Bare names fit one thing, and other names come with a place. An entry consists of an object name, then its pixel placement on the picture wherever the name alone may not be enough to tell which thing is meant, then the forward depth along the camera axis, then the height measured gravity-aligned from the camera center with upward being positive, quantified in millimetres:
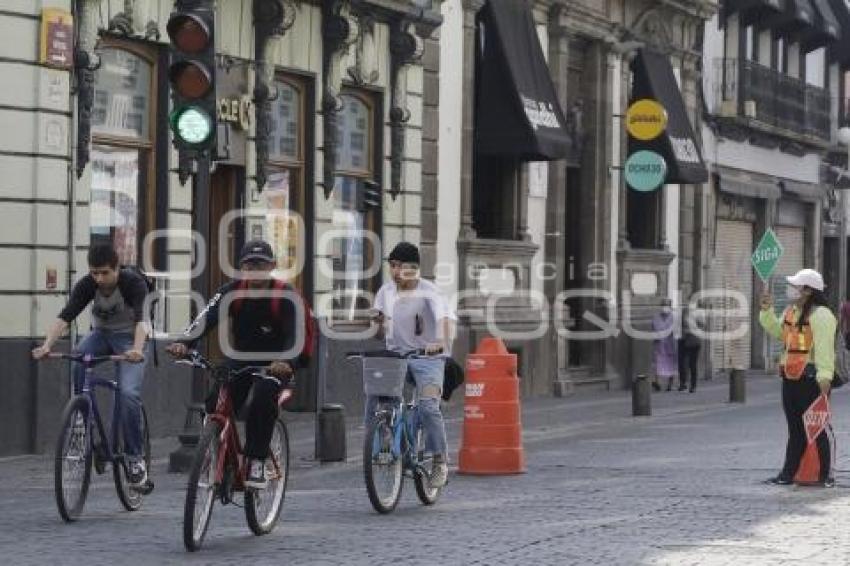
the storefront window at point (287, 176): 22109 +1642
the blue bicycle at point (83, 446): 12000 -813
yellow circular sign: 31312 +3337
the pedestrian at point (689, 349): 32188 -360
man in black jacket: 11430 -86
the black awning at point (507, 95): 27109 +3194
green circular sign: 30953 +2478
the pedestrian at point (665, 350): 32344 -377
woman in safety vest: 14930 -230
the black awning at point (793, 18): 40094 +6444
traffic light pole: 15797 -674
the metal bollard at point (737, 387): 28703 -855
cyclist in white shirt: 13641 -29
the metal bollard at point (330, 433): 17031 -974
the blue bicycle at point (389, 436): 12852 -760
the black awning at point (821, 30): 42250 +6489
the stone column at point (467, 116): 26750 +2848
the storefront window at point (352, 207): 23594 +1389
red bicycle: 10805 -874
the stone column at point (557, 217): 29562 +1639
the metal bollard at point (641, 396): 24484 -868
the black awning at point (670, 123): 32781 +3511
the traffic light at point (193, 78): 14992 +1840
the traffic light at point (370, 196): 21469 +1382
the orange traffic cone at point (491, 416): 16094 -755
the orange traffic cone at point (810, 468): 14953 -1053
